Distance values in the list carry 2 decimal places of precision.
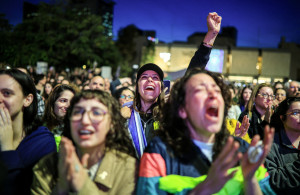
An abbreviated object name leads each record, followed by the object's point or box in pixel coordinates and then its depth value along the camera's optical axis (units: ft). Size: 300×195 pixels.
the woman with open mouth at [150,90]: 8.74
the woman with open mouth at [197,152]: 4.93
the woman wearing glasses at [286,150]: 7.18
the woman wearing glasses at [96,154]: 5.60
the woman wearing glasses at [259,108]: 12.13
